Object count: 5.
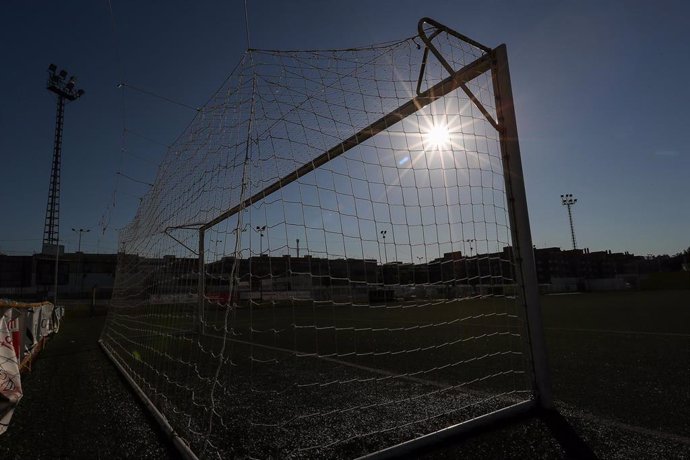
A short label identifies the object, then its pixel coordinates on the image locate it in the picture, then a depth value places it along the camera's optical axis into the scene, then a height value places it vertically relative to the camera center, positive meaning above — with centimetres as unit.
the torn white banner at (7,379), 274 -60
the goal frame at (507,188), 297 +76
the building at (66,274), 3928 +271
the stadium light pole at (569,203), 5812 +1073
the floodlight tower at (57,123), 3133 +1450
